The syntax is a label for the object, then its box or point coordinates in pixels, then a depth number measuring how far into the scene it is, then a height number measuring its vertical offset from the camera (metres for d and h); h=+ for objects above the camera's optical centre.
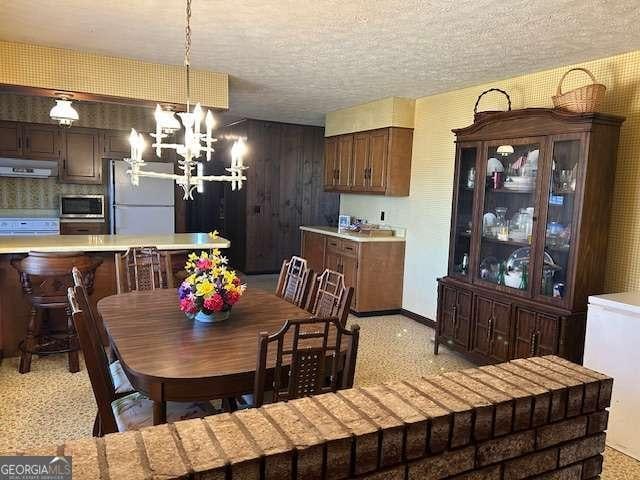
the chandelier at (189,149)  2.45 +0.20
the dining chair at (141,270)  3.45 -0.65
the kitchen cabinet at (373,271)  5.25 -0.90
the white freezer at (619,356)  2.60 -0.89
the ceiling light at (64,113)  3.83 +0.57
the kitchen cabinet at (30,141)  5.82 +0.51
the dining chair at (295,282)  3.12 -0.64
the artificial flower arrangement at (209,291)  2.47 -0.56
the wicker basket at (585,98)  3.04 +0.70
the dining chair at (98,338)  2.11 -0.72
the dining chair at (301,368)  1.66 -0.67
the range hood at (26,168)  5.75 +0.16
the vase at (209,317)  2.52 -0.71
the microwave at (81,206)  6.14 -0.32
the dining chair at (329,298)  2.48 -0.62
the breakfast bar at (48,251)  3.67 -0.60
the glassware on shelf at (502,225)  3.74 -0.21
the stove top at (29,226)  5.67 -0.57
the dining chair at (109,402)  1.86 -0.99
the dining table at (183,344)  1.80 -0.73
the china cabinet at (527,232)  3.13 -0.24
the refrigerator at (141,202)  6.17 -0.24
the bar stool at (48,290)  3.39 -0.85
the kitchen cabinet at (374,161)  5.22 +0.39
